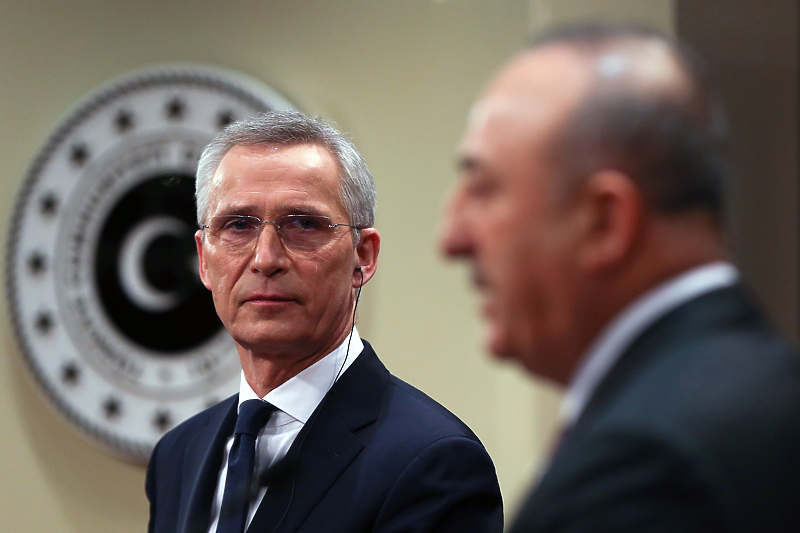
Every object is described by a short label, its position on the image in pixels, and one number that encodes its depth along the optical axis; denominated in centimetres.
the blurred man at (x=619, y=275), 224
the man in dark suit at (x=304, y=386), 317
